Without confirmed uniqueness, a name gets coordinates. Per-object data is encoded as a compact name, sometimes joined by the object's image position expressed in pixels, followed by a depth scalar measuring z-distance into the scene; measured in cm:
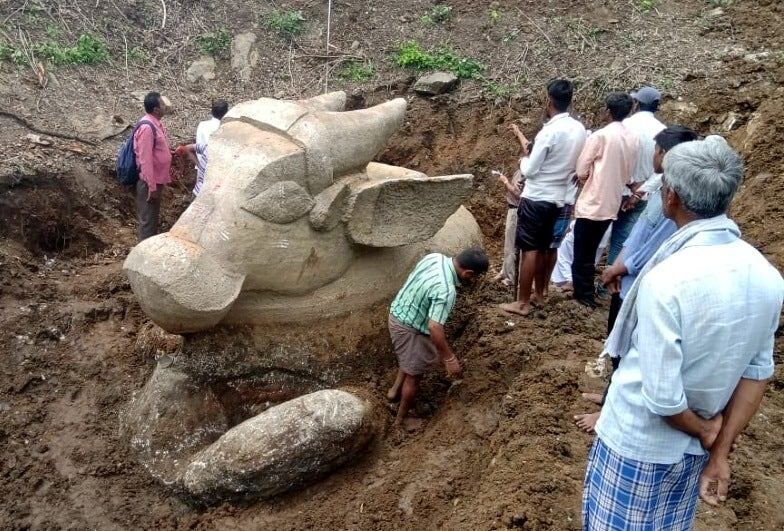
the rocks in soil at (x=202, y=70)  931
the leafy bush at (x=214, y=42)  958
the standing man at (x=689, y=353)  244
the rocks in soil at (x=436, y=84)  886
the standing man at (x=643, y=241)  383
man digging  438
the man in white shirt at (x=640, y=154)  531
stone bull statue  403
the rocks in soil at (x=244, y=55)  953
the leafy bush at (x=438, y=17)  985
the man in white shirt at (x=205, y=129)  671
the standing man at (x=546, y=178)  508
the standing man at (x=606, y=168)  506
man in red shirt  646
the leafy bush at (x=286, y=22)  999
